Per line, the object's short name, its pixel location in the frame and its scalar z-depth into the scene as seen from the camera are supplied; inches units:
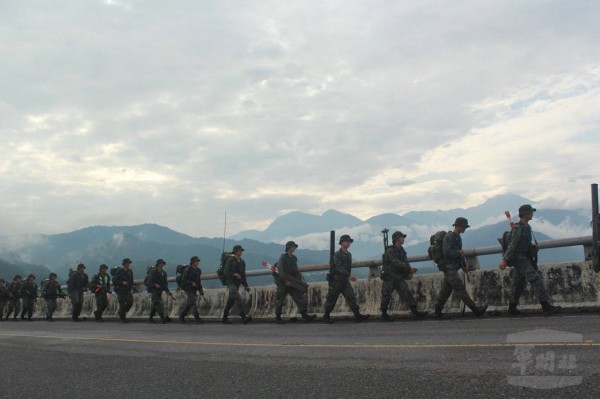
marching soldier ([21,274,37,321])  932.6
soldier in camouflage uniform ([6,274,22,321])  970.7
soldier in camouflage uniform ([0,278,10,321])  1007.6
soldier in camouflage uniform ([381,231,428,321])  442.0
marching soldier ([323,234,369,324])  478.0
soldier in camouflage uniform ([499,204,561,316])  380.2
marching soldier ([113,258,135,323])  710.5
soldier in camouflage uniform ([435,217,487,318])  402.6
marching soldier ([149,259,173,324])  660.1
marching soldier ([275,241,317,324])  515.8
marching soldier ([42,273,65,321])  837.8
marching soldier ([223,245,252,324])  555.8
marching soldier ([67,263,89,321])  796.6
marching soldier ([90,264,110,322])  749.9
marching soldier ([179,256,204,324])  610.2
